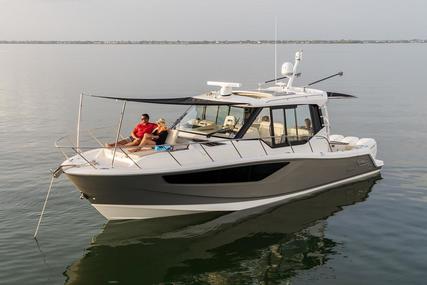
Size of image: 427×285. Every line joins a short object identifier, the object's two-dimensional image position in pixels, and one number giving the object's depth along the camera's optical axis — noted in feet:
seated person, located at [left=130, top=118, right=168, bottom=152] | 33.73
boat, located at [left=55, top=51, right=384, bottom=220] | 30.99
